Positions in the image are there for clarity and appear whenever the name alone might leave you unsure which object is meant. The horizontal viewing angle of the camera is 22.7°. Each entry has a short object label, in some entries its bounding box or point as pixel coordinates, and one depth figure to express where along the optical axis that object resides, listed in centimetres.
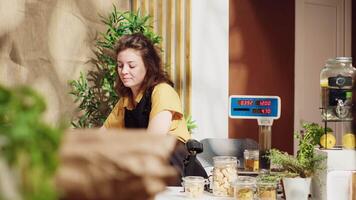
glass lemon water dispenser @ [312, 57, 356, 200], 349
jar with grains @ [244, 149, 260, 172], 384
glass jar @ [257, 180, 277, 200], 346
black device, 371
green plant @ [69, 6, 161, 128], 607
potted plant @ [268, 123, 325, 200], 350
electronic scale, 390
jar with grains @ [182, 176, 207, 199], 357
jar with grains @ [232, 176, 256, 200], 346
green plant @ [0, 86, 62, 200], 92
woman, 461
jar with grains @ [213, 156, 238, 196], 361
